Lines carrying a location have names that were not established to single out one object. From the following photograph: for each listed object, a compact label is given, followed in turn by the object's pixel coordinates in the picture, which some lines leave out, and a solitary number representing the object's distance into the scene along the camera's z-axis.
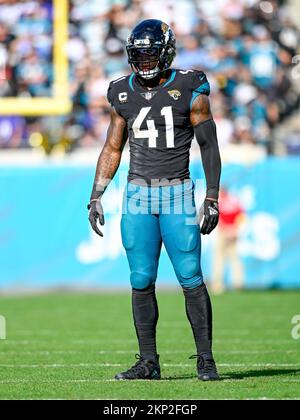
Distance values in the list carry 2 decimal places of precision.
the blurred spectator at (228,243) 14.37
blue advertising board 14.47
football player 5.88
